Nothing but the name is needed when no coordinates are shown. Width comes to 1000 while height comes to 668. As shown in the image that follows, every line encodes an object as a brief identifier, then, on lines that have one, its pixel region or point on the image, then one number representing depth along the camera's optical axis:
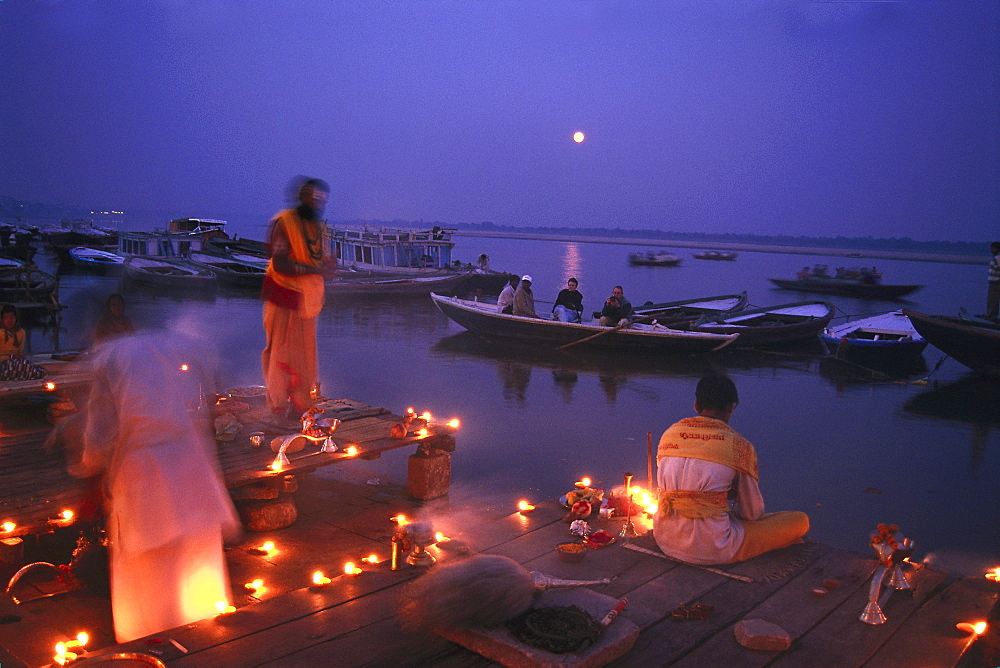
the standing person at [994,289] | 15.65
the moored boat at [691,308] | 19.27
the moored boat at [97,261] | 30.99
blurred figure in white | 3.24
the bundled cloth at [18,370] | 7.12
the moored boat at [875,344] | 15.84
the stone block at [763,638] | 2.91
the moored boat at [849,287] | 32.19
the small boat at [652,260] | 57.41
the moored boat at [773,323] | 17.00
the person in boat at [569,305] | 16.28
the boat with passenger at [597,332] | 15.04
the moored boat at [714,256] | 68.75
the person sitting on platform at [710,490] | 3.73
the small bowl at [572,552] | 3.79
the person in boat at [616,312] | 15.40
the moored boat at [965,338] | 13.84
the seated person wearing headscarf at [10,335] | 7.85
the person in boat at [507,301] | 16.84
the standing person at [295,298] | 5.92
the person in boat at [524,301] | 16.55
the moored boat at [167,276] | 26.88
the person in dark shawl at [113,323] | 6.20
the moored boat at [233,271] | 29.09
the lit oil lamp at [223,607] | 3.21
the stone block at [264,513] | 5.68
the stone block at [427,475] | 6.65
